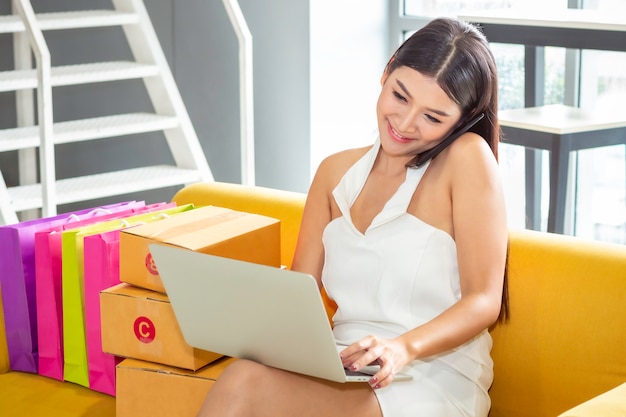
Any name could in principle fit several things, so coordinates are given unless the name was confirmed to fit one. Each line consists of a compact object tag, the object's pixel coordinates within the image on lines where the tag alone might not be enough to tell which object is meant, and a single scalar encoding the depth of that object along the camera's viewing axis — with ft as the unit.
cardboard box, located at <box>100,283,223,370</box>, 10.04
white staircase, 14.34
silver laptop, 8.80
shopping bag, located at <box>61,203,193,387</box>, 10.72
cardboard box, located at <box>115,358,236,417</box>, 9.98
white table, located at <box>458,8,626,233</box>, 12.04
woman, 9.42
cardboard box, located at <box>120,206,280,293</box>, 10.08
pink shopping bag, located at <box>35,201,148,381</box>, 10.83
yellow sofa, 9.70
